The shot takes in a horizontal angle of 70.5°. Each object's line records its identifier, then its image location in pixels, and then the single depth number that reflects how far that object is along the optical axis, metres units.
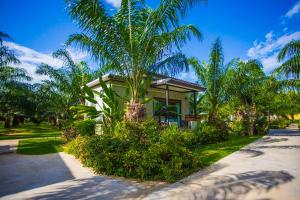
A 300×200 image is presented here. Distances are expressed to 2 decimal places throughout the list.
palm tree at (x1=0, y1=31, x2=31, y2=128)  14.38
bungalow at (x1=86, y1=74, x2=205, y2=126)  13.55
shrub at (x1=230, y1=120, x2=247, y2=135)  20.17
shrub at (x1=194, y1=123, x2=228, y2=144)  13.16
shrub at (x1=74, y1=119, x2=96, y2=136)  11.03
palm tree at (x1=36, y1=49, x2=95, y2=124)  15.39
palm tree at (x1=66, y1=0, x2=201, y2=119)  8.66
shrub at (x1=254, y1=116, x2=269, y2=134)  20.57
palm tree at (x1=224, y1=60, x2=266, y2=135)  16.09
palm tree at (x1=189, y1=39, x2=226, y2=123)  15.41
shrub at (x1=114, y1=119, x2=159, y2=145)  7.80
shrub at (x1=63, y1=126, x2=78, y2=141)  14.84
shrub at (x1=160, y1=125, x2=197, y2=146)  7.59
